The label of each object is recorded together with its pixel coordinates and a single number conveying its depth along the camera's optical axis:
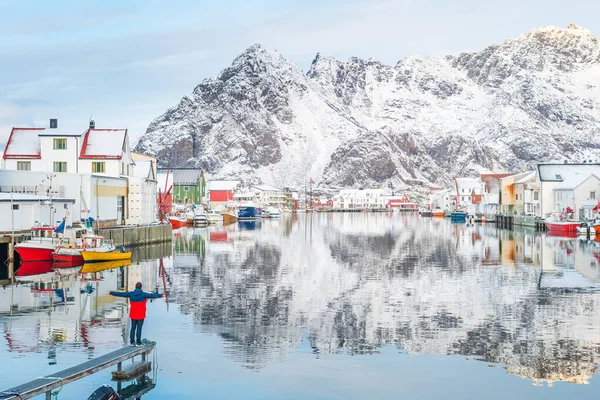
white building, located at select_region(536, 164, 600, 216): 110.12
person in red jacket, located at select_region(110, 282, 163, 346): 21.19
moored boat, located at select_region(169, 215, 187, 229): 122.44
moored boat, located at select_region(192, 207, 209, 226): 129.62
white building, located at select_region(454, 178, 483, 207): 191.75
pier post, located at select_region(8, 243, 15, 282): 49.66
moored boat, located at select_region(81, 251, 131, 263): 50.00
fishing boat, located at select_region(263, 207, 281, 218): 198.25
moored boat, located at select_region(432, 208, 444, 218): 197.40
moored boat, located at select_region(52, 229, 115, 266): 49.66
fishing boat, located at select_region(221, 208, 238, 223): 156.80
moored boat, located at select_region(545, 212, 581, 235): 91.84
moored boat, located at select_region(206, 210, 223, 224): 136.57
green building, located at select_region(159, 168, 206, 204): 165.00
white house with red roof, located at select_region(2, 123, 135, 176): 72.56
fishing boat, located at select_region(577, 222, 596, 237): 86.56
